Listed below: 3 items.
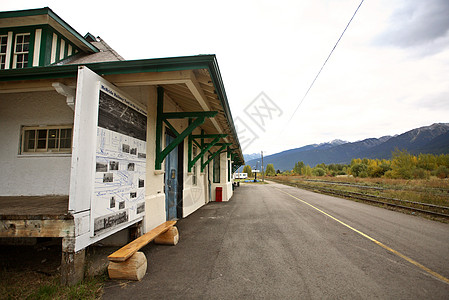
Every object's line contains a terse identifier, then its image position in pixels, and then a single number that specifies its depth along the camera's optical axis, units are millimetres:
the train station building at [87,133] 3090
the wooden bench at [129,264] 3059
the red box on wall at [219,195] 13727
